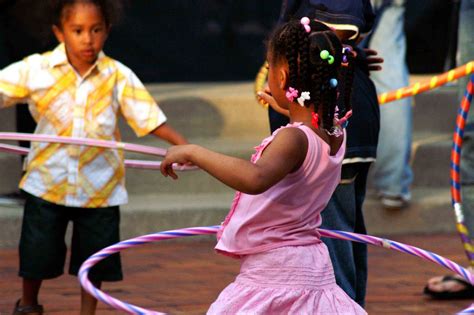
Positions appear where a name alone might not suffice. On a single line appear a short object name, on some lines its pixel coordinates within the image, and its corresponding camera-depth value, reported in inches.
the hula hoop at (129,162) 378.5
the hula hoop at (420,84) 364.5
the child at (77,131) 387.8
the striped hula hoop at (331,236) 301.4
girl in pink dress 273.8
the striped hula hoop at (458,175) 389.4
